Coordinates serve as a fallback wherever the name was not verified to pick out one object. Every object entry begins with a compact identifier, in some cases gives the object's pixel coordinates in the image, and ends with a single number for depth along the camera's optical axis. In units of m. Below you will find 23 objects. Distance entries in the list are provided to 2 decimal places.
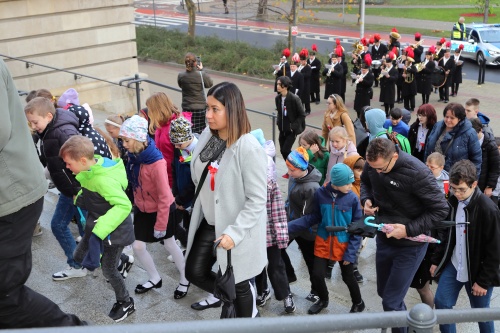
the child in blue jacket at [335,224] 5.63
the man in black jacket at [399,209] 4.90
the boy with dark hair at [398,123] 9.13
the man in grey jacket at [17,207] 3.17
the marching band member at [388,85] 17.09
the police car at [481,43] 23.42
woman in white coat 4.09
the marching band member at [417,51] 20.02
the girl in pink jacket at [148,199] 5.56
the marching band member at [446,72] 18.45
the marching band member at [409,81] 17.39
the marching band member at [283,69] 17.23
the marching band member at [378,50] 20.73
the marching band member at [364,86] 16.34
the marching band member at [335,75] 17.86
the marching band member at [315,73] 18.48
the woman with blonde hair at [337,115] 9.01
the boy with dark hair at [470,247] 4.91
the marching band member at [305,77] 17.33
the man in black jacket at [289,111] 10.90
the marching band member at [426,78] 17.91
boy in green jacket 5.04
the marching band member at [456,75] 18.84
